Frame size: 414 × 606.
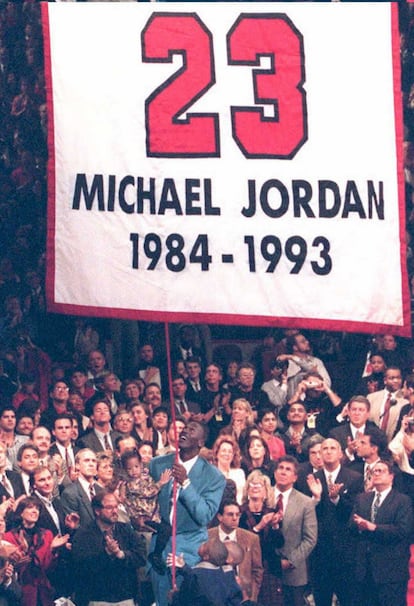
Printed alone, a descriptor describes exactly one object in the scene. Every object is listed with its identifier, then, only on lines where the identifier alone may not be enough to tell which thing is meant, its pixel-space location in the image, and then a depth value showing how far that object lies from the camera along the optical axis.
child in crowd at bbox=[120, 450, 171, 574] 17.34
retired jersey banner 17.22
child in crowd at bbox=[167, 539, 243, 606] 16.72
